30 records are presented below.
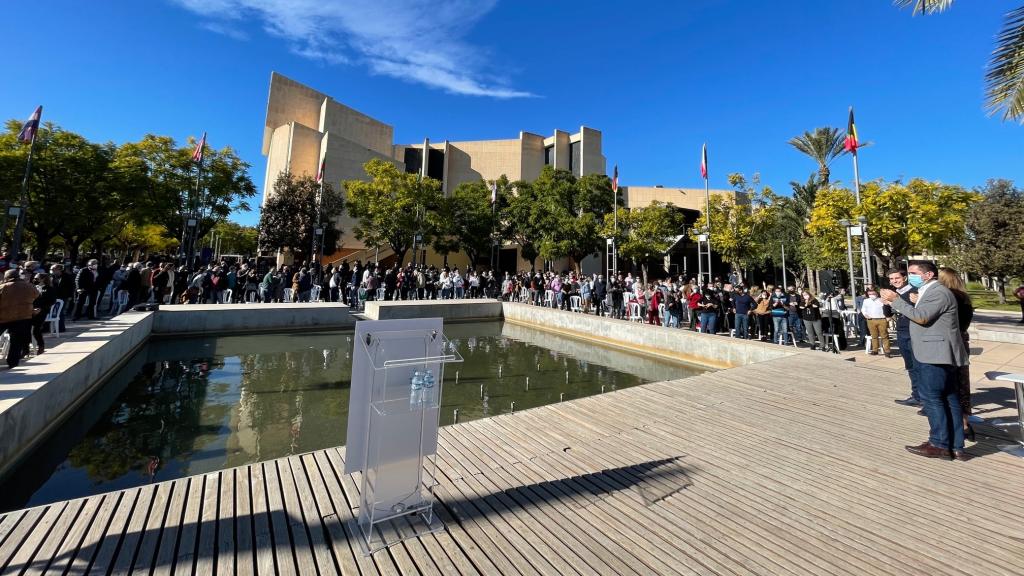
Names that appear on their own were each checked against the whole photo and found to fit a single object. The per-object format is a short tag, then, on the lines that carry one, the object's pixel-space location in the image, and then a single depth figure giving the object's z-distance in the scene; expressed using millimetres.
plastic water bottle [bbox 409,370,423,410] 2721
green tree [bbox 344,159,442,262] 28969
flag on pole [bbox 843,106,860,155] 16141
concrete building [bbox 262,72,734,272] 37781
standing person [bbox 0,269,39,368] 5715
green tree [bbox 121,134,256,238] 26109
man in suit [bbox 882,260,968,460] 3764
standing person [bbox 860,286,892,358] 9641
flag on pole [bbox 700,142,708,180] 21672
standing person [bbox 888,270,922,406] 5109
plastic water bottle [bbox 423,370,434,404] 2740
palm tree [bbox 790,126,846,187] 30297
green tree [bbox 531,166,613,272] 31719
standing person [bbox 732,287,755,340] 11539
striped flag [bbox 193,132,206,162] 21219
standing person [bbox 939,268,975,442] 4367
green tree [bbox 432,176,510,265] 34719
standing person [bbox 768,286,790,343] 11086
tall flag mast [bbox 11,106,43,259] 14533
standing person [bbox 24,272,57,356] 6734
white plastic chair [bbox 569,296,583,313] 19203
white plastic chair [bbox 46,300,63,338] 8555
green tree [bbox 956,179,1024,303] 27922
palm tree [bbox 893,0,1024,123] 6363
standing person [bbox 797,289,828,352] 10523
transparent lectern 2590
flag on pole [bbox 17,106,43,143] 14462
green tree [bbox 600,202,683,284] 32531
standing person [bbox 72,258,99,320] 10784
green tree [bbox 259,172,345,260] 32125
